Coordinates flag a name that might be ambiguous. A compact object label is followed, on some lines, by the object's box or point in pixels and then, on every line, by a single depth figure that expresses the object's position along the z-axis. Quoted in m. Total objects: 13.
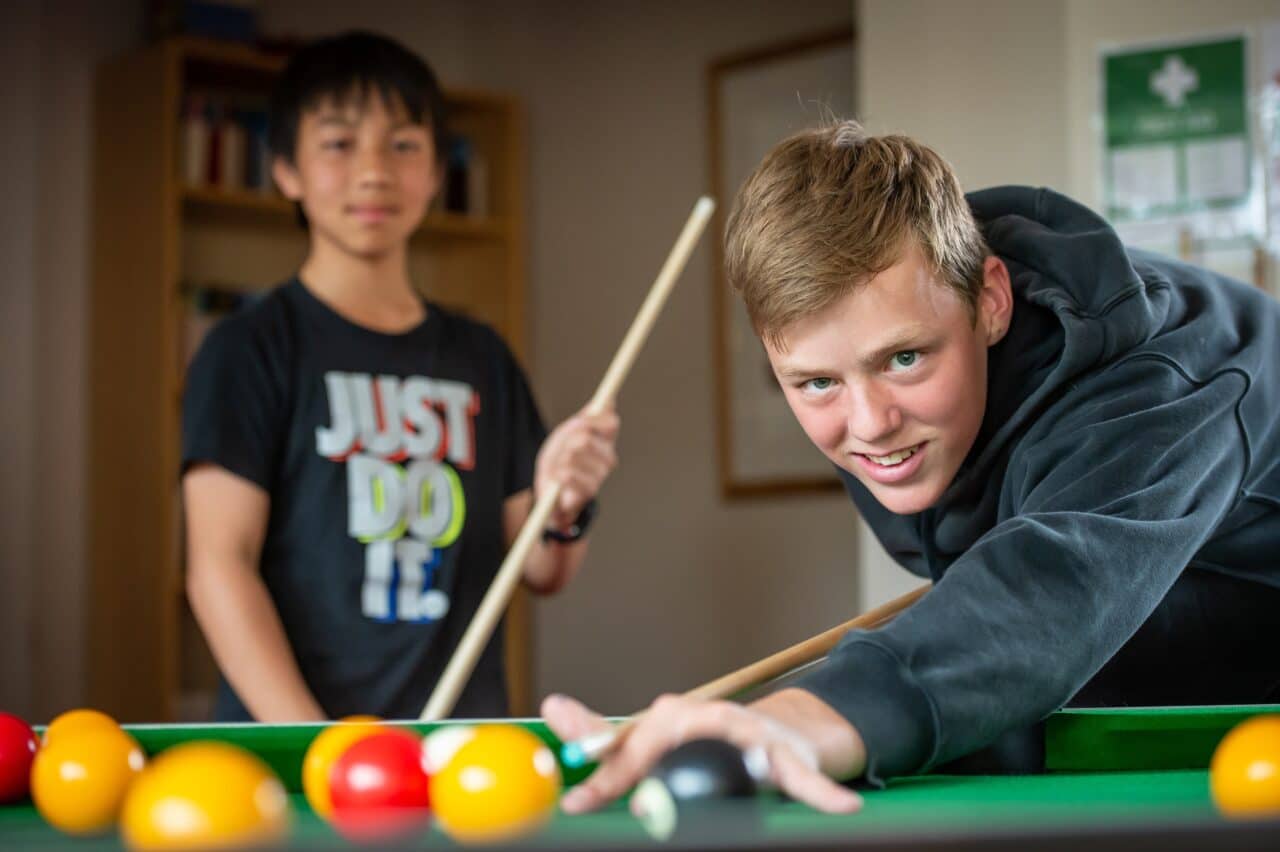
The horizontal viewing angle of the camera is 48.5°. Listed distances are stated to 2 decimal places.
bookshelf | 3.97
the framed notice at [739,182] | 4.34
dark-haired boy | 2.30
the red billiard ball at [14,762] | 1.20
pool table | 0.65
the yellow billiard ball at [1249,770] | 0.87
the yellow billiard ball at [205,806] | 0.74
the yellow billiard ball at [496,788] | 0.85
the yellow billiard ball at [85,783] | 1.01
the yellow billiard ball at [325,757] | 1.04
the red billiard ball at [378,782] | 0.99
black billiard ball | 0.77
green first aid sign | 3.11
